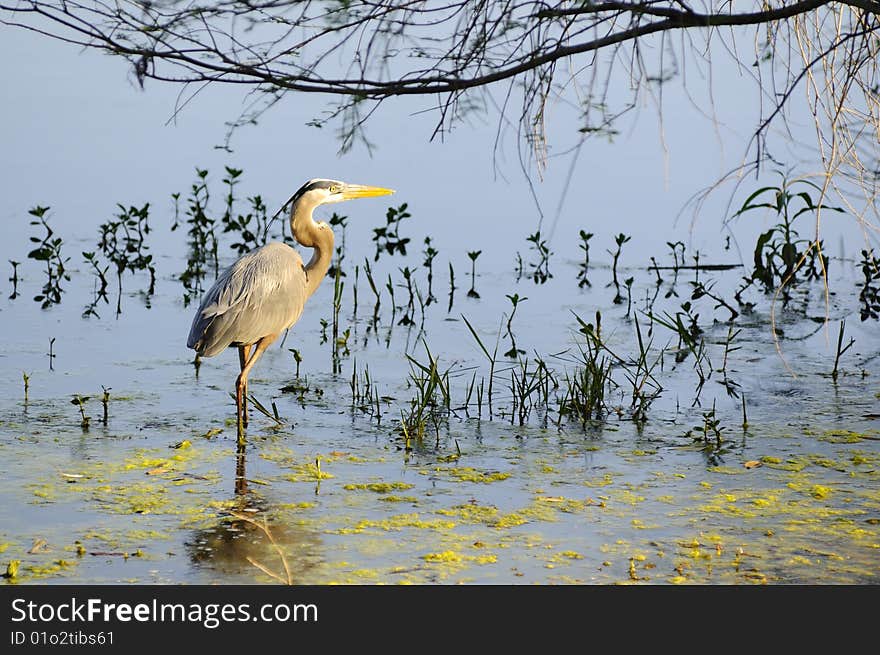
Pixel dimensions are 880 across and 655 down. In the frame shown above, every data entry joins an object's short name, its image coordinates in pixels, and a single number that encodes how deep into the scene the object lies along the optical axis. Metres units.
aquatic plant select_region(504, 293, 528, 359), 15.83
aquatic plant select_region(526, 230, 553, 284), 21.33
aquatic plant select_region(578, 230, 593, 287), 20.97
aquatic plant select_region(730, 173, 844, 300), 18.53
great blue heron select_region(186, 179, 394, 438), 13.09
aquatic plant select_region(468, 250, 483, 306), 19.89
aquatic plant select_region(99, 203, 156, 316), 20.19
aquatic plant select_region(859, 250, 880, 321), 18.62
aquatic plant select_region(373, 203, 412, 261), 21.02
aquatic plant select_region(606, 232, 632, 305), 19.50
